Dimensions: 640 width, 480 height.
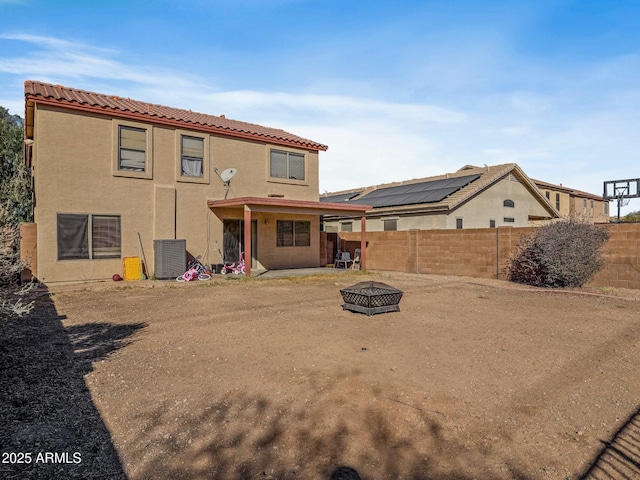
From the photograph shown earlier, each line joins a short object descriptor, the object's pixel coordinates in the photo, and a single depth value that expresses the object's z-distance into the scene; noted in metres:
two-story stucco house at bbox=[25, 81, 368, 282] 11.94
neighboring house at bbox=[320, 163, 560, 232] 20.25
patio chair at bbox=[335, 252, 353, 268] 18.69
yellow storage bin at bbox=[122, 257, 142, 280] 12.76
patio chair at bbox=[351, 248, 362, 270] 19.32
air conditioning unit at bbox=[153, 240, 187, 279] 12.93
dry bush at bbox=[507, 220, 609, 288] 11.72
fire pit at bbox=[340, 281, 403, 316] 7.62
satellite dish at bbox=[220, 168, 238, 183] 14.70
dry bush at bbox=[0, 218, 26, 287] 4.24
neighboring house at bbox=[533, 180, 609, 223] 31.95
